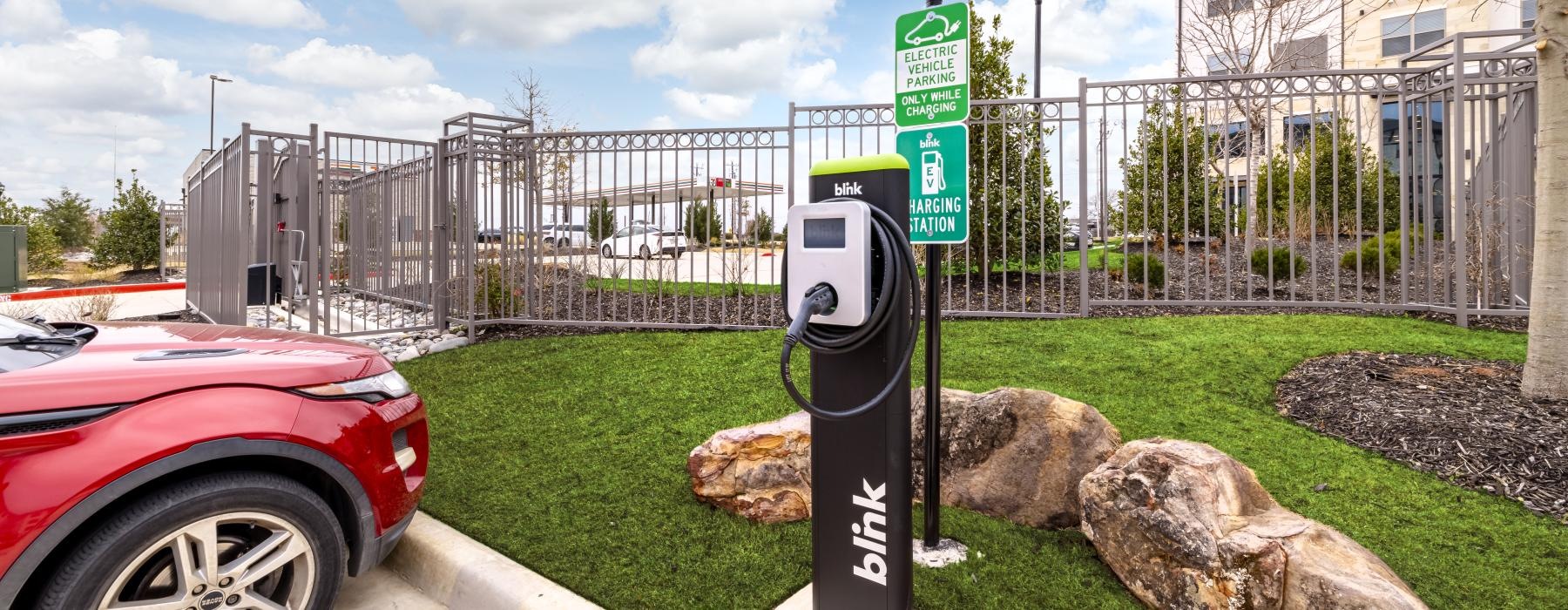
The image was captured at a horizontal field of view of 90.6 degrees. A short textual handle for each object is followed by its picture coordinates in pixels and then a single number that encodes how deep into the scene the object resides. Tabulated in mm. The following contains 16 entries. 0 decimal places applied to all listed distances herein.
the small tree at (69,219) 28688
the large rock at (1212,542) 2250
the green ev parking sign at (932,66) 2887
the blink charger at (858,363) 2045
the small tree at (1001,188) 9156
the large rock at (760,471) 3434
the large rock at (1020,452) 3273
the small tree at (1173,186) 12031
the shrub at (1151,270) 9102
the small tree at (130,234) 23719
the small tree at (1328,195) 13375
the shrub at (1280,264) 9672
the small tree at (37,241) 22438
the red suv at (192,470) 2117
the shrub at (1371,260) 9969
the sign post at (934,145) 2889
